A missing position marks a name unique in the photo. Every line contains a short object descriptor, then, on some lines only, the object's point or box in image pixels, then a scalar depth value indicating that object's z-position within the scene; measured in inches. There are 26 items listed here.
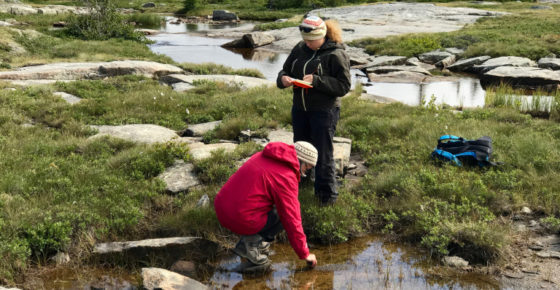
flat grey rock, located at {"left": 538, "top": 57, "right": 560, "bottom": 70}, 765.9
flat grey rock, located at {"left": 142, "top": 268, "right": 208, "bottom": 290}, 182.2
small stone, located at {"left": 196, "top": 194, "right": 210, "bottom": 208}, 255.0
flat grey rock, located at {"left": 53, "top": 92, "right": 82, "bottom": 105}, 466.6
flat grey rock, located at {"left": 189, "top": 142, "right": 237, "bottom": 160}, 318.7
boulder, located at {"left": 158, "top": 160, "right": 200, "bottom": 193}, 281.9
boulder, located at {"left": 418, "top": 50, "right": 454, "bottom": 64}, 909.8
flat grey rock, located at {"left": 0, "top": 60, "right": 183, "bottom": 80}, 585.0
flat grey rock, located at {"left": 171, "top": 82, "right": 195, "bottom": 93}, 539.4
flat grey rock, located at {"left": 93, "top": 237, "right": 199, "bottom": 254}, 213.8
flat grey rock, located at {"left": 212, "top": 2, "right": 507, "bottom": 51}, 1254.2
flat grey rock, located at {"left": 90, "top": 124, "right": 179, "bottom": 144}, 354.9
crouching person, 192.7
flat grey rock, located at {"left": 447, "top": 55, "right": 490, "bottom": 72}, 845.8
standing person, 237.5
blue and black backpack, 303.1
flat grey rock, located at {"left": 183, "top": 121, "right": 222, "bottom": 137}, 388.9
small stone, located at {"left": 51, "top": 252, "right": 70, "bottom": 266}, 211.0
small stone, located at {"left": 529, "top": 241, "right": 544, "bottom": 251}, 229.3
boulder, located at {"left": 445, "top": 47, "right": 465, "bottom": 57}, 946.1
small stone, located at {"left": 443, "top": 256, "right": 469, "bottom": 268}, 214.8
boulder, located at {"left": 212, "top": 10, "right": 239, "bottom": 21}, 1975.9
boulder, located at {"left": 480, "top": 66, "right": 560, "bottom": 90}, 653.9
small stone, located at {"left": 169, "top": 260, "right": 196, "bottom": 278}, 211.0
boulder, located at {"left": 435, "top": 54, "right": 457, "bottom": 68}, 866.2
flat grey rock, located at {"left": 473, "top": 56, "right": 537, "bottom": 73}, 774.5
